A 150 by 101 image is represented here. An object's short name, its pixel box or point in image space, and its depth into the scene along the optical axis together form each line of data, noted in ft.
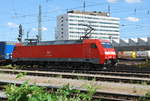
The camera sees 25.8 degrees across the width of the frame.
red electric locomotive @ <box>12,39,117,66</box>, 89.40
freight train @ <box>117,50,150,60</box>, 216.95
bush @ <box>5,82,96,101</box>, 19.38
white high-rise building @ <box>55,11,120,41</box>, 383.86
